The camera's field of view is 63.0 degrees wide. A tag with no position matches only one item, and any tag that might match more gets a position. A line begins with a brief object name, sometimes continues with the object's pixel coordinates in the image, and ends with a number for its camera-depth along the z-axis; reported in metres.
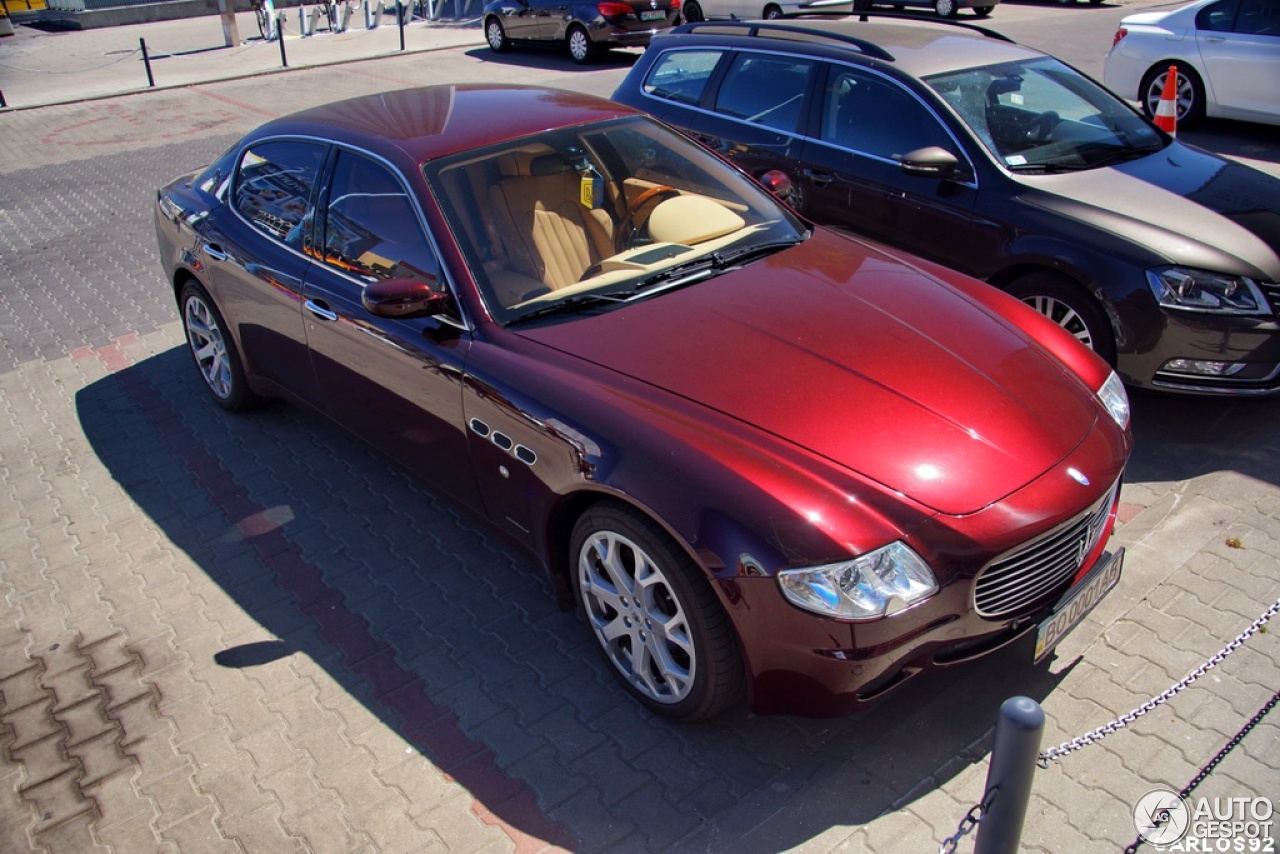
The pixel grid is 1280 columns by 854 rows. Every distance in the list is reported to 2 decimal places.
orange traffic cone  9.52
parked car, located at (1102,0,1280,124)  9.90
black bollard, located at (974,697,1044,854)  2.14
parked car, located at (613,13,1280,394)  4.86
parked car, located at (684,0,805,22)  18.12
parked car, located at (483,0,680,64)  16.42
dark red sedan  2.97
